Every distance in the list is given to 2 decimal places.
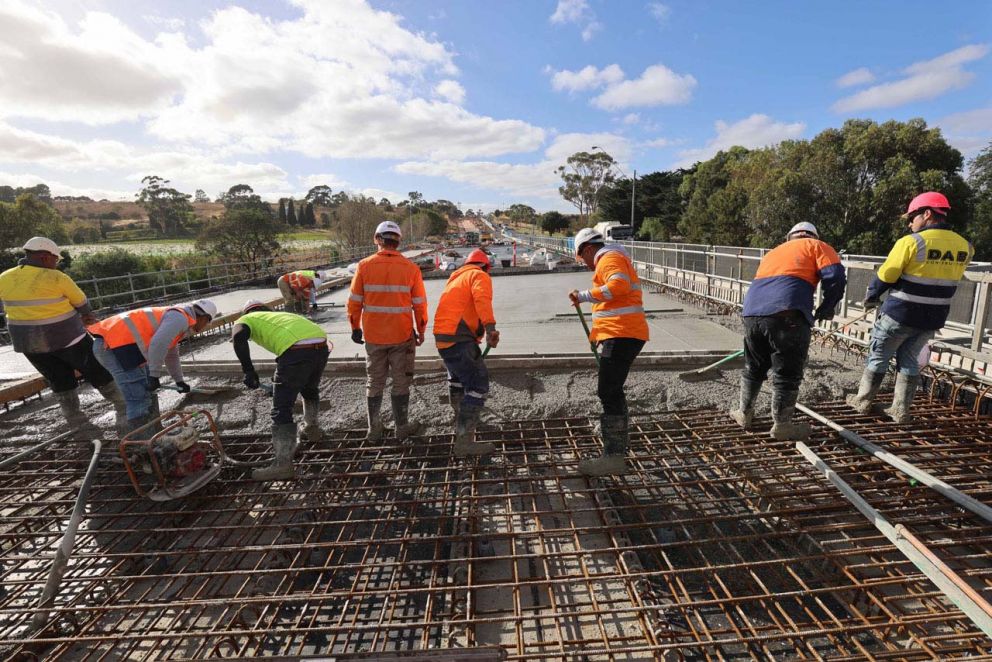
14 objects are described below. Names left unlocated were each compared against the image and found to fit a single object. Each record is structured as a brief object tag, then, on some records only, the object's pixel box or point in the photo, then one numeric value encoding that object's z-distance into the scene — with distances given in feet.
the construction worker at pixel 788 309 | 10.55
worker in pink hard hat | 11.19
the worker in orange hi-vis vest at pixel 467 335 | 11.57
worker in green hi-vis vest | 11.36
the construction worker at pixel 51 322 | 13.25
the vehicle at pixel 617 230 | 103.24
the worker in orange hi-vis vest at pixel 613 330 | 10.34
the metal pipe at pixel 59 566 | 7.75
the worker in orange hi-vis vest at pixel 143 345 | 11.96
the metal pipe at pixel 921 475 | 8.66
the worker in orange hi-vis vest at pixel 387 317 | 12.34
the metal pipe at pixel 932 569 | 6.19
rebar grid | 7.38
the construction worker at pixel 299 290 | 32.19
